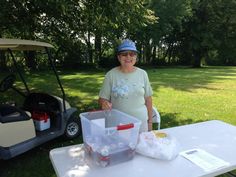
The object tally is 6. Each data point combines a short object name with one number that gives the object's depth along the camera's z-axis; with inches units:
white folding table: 45.2
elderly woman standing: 65.1
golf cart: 89.8
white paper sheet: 47.8
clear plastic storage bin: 46.7
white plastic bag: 49.7
